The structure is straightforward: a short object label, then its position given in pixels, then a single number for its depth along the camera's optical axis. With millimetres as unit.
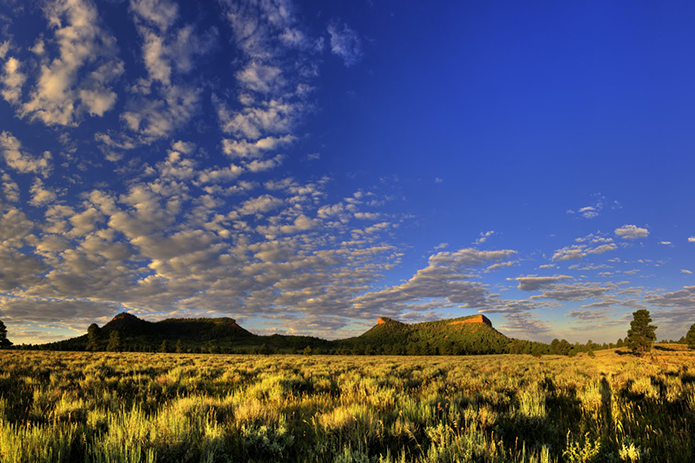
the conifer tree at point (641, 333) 61156
